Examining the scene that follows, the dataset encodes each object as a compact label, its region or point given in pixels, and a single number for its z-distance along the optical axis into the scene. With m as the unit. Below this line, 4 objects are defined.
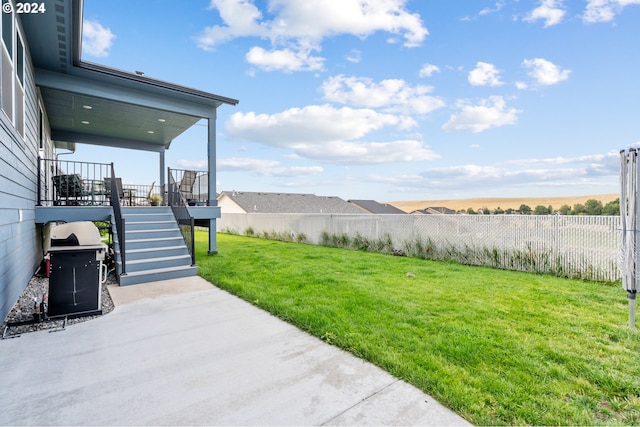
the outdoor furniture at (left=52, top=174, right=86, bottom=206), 7.46
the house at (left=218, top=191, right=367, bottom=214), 26.19
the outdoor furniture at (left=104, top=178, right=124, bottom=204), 9.28
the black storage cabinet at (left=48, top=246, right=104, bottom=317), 3.67
